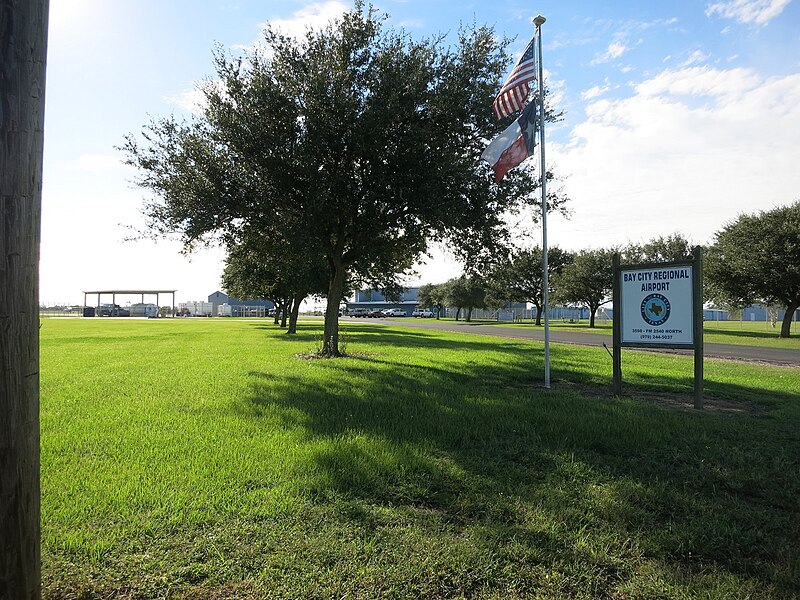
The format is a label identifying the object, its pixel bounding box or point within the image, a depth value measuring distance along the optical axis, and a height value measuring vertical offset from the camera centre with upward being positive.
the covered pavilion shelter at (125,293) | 102.04 +3.03
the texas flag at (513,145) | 9.38 +3.07
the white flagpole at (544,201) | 9.39 +1.97
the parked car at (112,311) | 94.25 -0.66
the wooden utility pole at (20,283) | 2.16 +0.11
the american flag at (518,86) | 9.35 +4.13
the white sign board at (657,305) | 8.40 +0.04
